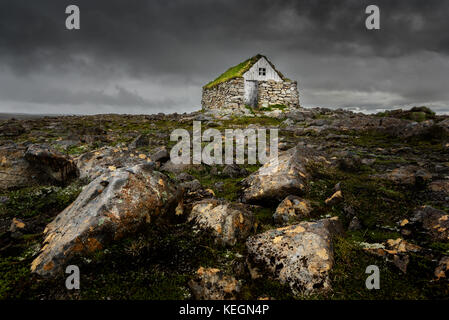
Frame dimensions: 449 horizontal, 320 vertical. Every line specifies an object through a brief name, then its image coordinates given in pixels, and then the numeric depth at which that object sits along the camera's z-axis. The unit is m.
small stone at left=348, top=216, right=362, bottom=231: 5.74
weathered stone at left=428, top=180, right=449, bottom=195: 7.03
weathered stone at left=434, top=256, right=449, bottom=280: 3.97
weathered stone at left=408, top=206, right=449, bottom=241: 5.02
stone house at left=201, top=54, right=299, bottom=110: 35.28
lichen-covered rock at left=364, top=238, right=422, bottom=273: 4.37
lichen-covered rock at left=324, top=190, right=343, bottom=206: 6.74
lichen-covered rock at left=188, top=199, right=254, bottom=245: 5.33
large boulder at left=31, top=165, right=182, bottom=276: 4.46
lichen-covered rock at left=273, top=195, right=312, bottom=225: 5.98
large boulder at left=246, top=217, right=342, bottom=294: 4.11
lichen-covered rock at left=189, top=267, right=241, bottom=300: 4.05
